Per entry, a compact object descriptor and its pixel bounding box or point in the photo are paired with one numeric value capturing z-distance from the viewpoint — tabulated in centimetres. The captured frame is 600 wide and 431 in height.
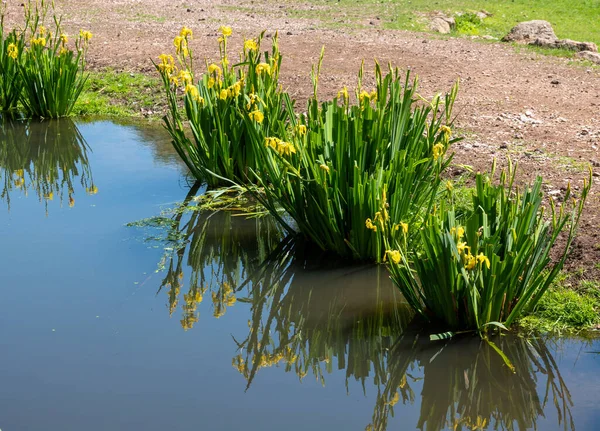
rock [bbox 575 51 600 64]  2064
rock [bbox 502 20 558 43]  2342
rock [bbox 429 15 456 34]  2578
